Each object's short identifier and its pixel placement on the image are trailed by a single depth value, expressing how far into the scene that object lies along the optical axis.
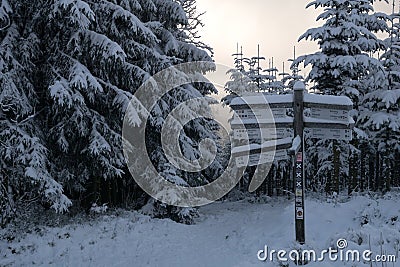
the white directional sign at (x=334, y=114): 8.55
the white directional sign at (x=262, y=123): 8.66
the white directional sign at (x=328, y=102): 8.52
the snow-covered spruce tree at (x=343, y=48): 18.53
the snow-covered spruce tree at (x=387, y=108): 19.55
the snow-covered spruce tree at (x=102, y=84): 12.44
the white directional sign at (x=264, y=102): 8.63
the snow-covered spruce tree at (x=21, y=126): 10.98
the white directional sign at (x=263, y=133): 8.66
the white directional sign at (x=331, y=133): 8.56
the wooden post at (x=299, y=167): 8.67
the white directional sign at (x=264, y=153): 8.69
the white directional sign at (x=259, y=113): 8.66
